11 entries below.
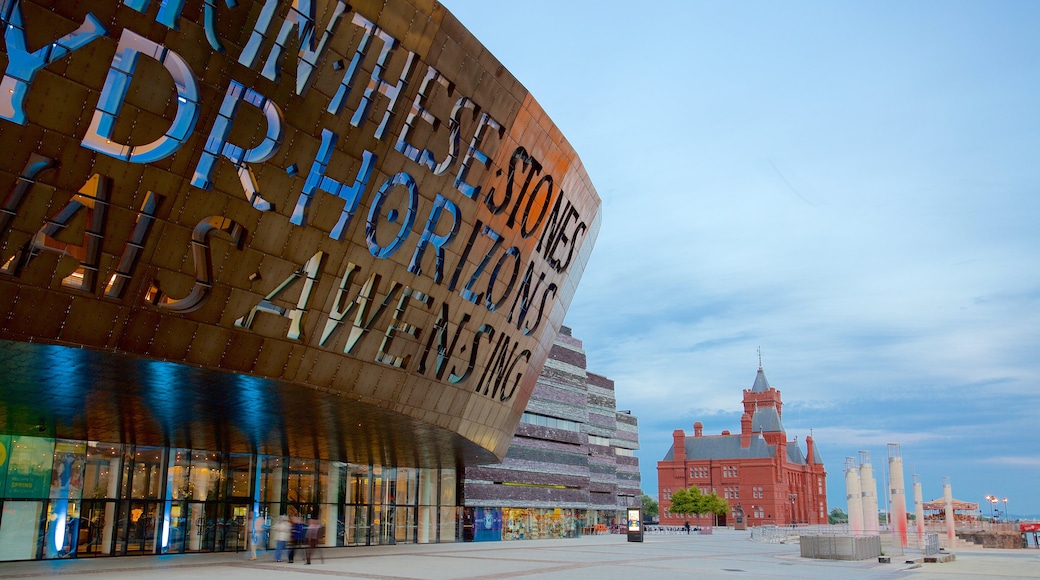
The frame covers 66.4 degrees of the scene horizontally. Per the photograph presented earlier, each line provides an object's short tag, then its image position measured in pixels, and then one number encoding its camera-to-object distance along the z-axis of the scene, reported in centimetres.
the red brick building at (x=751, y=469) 14862
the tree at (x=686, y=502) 12888
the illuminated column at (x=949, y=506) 5912
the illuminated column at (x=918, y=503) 6429
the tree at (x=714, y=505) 13038
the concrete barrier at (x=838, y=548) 3478
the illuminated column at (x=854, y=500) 4850
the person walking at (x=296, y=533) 2938
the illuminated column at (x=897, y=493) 4884
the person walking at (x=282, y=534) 2952
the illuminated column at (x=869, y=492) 4981
